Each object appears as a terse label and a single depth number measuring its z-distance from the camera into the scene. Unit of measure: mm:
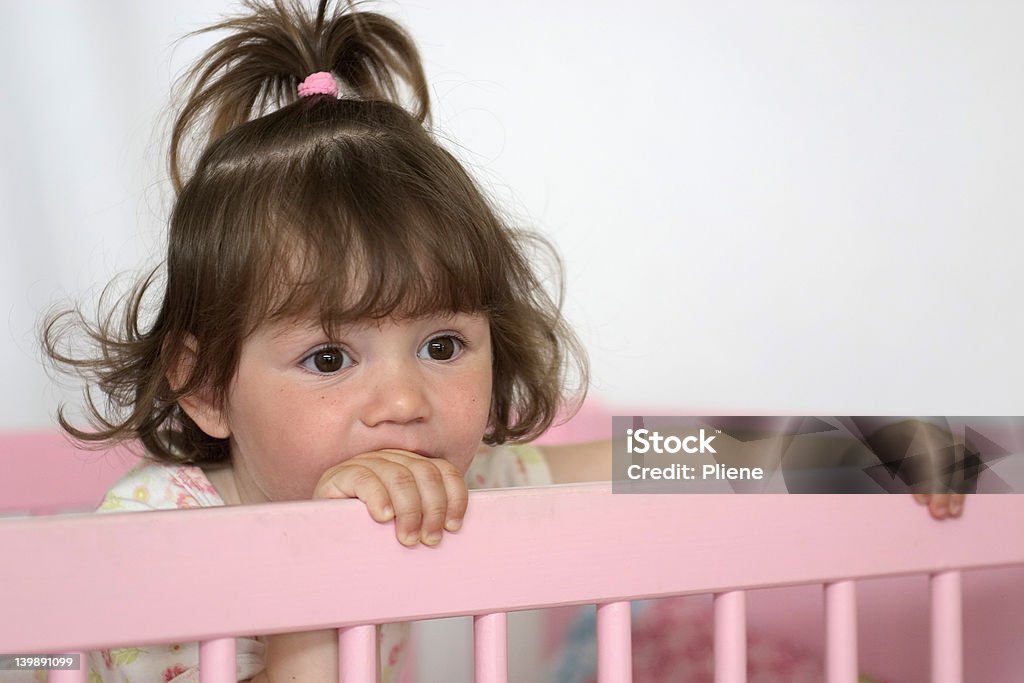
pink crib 1270
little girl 1518
